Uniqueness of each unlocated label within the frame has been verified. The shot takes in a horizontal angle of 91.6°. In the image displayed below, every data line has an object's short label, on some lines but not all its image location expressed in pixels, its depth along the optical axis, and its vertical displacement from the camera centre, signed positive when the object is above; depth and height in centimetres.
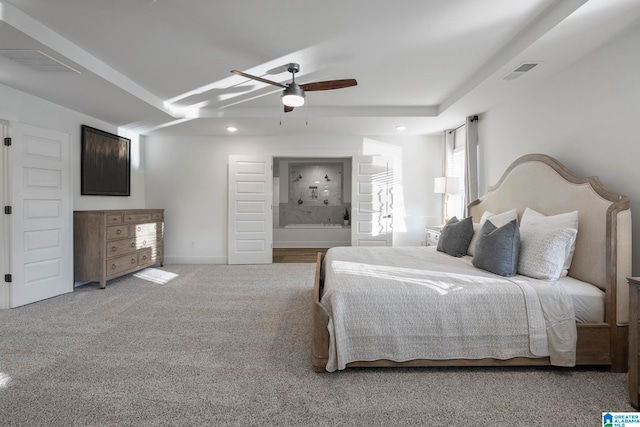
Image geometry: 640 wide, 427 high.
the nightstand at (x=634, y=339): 171 -70
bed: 202 -70
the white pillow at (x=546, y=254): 230 -31
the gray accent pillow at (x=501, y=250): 242 -30
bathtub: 821 -63
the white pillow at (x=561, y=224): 241 -9
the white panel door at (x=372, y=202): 585 +19
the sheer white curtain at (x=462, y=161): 443 +82
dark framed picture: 437 +73
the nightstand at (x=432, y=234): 471 -35
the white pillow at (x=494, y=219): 305 -7
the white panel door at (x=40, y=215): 341 -5
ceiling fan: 294 +121
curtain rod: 447 +142
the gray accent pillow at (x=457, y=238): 327 -27
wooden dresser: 409 -45
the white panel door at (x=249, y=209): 582 +6
